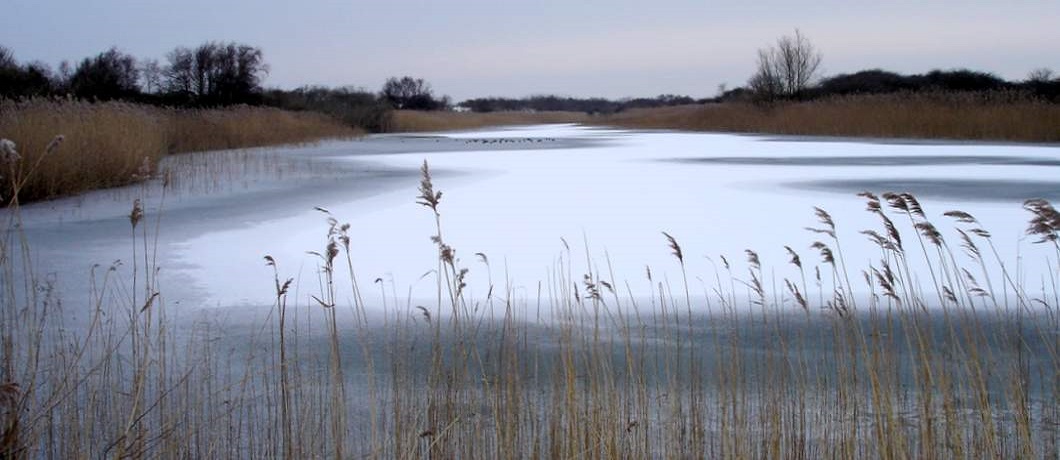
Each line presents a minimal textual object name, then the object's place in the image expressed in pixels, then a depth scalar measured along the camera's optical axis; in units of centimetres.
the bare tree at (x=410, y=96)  5374
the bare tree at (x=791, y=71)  3127
